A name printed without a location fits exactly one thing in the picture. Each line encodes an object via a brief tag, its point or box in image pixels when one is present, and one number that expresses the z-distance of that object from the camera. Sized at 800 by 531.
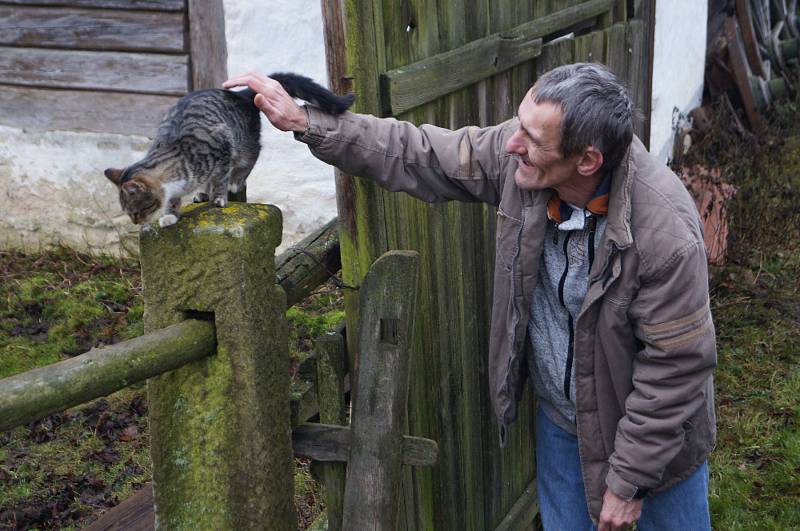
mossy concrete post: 2.21
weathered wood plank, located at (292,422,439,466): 2.57
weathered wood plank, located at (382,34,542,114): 2.68
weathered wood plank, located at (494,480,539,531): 3.93
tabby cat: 2.42
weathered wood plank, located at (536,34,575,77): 3.78
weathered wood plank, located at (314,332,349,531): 2.68
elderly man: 2.40
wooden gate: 2.64
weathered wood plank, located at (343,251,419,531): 2.46
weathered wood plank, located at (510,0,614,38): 3.59
